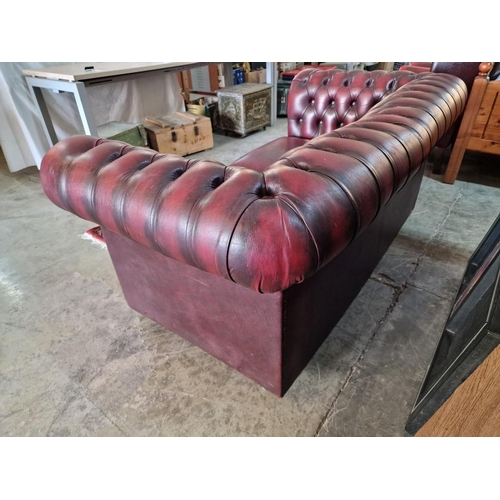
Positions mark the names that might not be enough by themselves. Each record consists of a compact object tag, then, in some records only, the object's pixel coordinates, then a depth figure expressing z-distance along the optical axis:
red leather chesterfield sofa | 0.68
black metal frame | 0.71
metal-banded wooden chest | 3.42
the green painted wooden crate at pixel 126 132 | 2.69
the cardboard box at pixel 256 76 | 4.80
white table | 2.10
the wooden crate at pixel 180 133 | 2.95
